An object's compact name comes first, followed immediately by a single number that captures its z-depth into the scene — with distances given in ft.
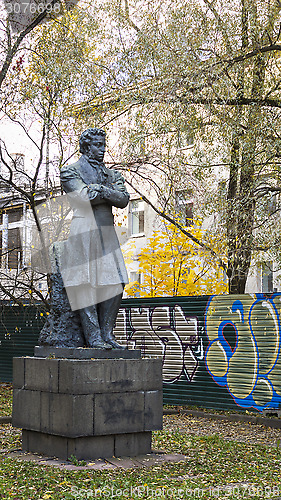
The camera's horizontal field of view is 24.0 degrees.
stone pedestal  23.34
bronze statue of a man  25.62
